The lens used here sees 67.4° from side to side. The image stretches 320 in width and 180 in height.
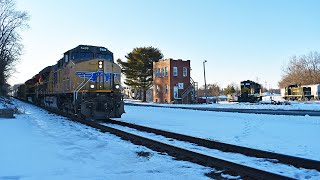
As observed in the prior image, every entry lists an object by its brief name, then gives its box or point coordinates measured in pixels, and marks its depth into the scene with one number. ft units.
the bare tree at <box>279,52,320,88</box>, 196.66
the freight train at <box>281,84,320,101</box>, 119.66
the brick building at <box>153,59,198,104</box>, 109.87
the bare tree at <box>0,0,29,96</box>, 108.95
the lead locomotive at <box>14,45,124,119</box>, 38.43
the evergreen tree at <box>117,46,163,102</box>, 133.91
